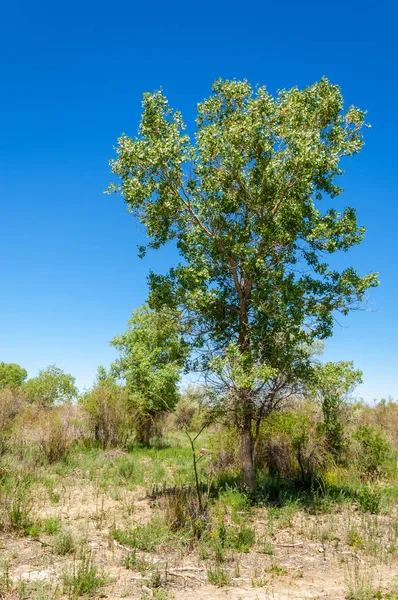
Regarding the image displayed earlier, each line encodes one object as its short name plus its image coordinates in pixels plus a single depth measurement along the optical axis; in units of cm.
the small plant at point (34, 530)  874
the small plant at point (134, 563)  733
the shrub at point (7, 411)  1624
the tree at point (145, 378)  2397
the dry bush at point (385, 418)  2055
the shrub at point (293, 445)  1427
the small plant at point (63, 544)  791
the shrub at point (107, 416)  2108
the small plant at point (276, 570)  741
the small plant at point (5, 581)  621
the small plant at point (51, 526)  897
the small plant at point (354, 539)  873
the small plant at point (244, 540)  846
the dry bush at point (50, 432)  1647
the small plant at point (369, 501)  1095
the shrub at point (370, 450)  1462
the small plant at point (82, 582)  617
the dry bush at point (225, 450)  1508
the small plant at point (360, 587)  624
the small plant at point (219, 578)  689
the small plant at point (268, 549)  836
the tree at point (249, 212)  1141
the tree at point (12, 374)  6472
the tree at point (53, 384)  5916
